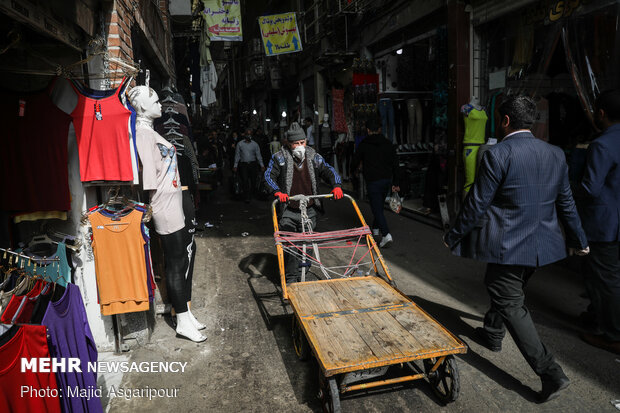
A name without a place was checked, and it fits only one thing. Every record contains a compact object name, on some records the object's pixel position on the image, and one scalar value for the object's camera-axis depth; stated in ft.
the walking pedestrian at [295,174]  17.26
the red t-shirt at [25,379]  6.72
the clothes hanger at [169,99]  19.74
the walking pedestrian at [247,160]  40.40
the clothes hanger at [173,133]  18.63
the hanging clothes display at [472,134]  24.88
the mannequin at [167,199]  13.00
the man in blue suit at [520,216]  10.49
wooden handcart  9.29
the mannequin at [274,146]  48.16
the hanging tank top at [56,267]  9.67
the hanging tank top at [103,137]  11.73
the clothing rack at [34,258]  8.46
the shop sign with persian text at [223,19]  42.91
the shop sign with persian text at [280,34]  46.34
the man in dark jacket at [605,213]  12.24
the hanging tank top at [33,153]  10.55
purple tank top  7.75
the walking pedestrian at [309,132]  47.68
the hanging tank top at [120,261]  12.25
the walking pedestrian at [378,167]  24.72
